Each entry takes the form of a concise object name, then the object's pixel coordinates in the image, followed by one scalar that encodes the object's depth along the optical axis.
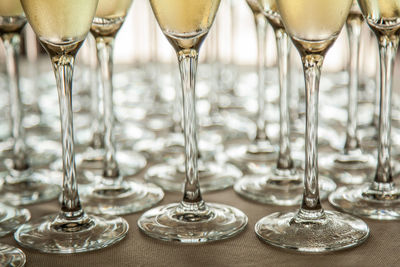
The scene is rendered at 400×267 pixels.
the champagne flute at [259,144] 0.75
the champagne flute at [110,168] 0.65
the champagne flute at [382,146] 0.59
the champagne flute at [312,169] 0.54
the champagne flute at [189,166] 0.57
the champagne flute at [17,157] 0.67
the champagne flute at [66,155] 0.55
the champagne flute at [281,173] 0.65
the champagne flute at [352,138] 0.73
